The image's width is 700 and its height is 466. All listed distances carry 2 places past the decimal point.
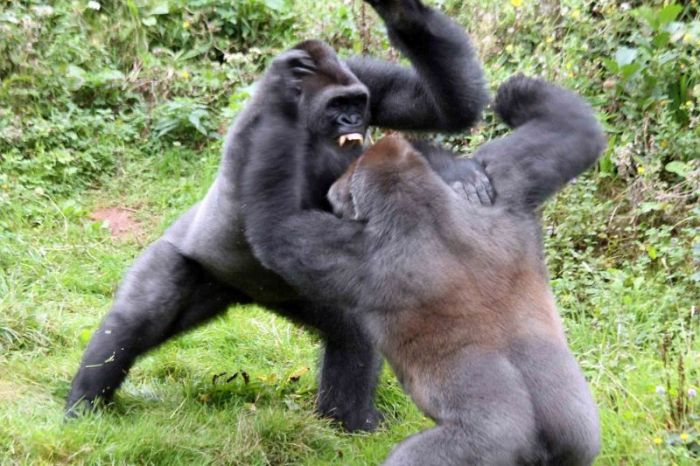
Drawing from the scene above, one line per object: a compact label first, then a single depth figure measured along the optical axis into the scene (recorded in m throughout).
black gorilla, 7.91
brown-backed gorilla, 6.09
